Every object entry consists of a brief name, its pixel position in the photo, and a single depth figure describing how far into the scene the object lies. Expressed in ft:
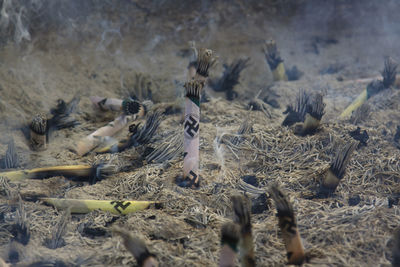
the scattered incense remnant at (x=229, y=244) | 13.44
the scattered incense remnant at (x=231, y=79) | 36.27
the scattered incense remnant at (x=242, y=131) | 25.47
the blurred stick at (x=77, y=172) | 22.43
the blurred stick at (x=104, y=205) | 19.40
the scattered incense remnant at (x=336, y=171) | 19.75
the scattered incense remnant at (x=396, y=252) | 13.78
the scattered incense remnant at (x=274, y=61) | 37.76
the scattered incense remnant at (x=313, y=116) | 24.05
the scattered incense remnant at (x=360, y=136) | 25.41
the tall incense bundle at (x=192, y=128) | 19.95
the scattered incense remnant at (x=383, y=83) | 33.37
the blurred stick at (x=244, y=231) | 14.20
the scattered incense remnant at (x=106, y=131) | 26.05
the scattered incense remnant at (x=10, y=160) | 23.88
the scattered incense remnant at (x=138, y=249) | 14.28
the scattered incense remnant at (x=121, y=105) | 27.81
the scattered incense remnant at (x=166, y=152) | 24.06
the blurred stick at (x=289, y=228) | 14.79
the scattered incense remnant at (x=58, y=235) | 17.48
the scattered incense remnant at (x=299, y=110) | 27.94
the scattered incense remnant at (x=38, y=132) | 26.08
